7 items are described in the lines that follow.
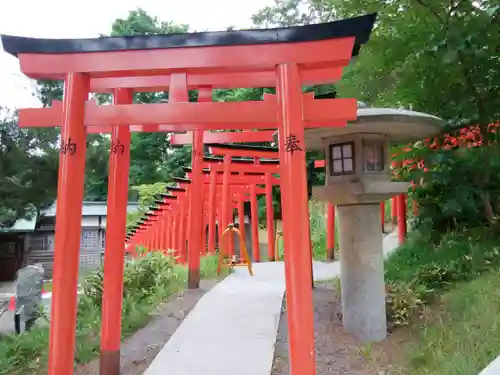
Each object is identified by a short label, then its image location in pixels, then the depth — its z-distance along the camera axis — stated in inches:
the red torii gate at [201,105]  153.3
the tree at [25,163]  295.6
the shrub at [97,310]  232.2
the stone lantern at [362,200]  238.5
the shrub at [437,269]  254.2
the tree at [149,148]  1022.4
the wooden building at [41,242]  853.8
